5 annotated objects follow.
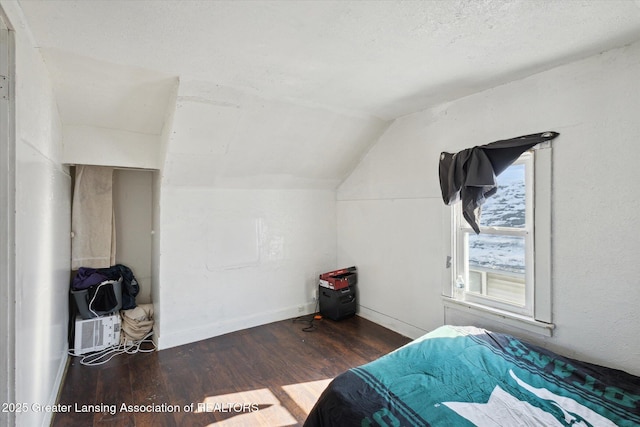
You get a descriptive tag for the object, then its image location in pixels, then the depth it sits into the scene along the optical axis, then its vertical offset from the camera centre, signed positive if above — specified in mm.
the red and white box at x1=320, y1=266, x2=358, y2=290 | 3560 -795
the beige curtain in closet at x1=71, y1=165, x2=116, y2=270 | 3078 -71
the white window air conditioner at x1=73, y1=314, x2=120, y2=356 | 2811 -1148
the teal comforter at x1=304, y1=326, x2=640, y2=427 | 1420 -949
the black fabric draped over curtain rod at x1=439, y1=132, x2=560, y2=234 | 2209 +333
